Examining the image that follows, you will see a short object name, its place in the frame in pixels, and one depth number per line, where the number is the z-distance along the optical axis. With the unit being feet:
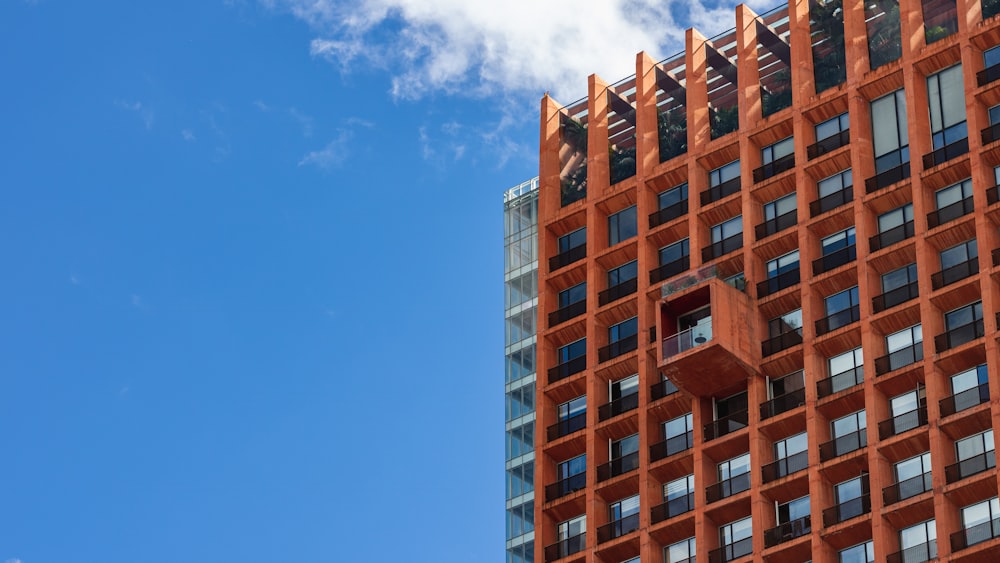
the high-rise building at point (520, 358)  414.21
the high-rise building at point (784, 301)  368.27
